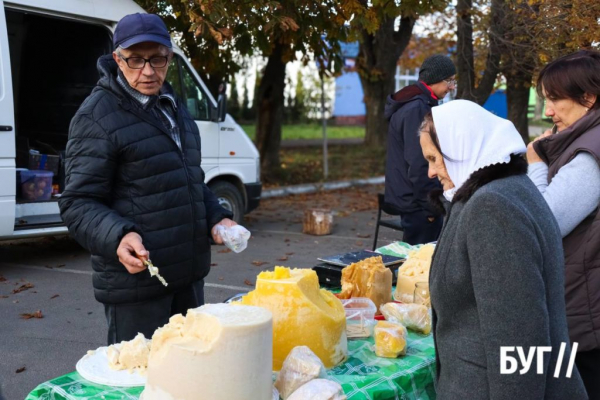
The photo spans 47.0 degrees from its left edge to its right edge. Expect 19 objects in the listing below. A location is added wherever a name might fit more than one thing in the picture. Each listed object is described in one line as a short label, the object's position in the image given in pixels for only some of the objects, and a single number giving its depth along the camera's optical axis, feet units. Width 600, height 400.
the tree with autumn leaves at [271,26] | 26.32
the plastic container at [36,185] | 24.62
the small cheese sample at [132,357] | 7.76
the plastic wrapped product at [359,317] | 9.30
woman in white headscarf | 6.36
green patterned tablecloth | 7.39
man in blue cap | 9.15
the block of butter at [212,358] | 6.43
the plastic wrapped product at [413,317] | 9.61
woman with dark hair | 8.42
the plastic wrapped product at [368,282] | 10.55
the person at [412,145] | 17.69
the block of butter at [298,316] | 8.00
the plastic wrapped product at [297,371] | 7.35
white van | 27.50
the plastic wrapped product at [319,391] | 7.00
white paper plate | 7.49
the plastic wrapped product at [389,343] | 8.63
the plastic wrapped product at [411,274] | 10.78
